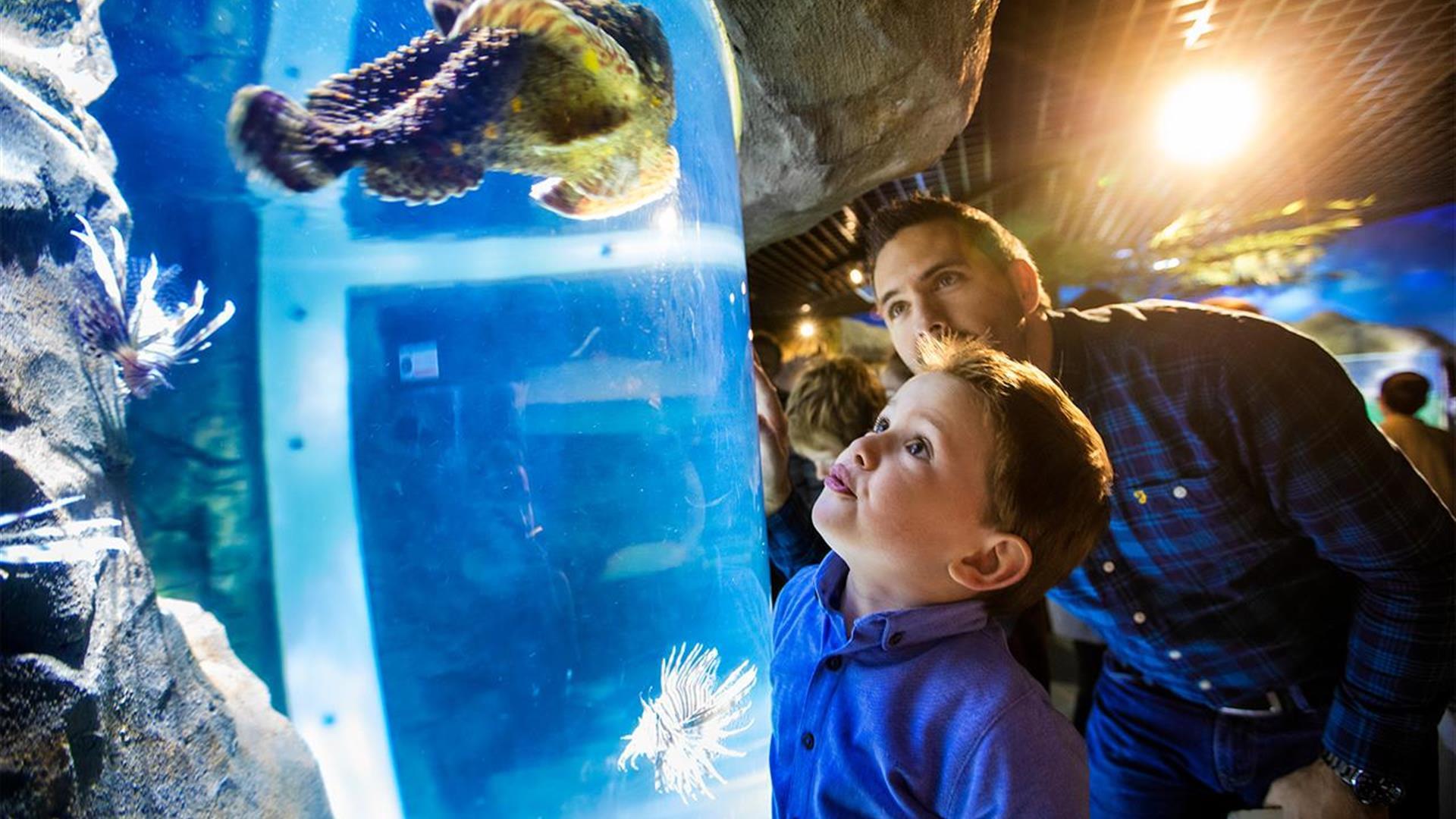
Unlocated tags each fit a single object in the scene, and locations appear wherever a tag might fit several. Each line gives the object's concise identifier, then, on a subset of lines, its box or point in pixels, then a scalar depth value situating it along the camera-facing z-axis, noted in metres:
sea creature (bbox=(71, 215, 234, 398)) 0.46
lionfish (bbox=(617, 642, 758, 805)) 0.61
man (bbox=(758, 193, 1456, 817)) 0.76
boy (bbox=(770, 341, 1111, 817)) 0.62
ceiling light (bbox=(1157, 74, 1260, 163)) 1.28
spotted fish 0.51
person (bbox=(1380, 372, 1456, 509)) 1.79
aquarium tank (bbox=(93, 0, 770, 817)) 0.47
